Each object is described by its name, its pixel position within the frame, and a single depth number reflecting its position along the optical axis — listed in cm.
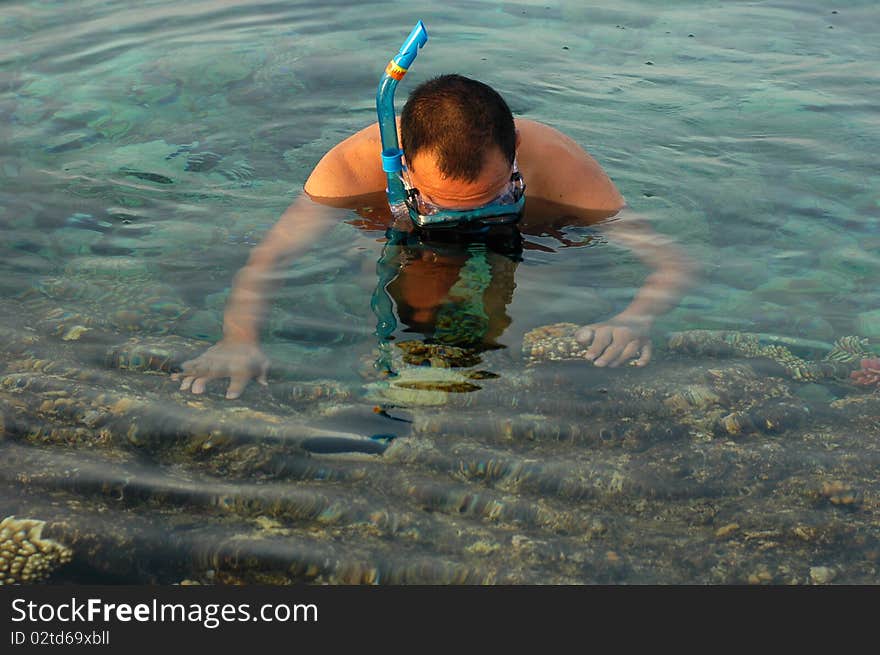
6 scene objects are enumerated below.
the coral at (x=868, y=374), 344
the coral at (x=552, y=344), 355
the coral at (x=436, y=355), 349
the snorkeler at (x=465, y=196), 360
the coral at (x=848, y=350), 360
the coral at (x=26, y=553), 251
